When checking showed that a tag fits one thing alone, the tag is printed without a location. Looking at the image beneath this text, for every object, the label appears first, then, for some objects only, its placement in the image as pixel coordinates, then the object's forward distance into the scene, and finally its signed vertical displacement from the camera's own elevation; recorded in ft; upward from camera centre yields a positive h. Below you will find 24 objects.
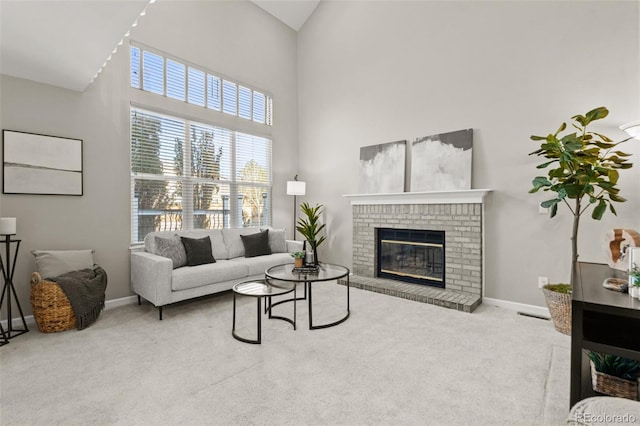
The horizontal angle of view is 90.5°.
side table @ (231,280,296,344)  8.56 -2.35
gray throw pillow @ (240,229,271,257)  14.48 -1.51
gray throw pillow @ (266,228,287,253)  15.57 -1.45
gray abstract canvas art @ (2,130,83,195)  9.91 +1.56
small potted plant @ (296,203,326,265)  16.76 -0.81
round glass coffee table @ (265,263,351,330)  9.53 -1.99
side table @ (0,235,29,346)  9.08 -2.42
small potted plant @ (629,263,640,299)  4.83 -1.05
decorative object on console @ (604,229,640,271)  7.10 -0.72
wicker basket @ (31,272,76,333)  9.21 -2.76
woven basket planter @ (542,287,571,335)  9.05 -2.79
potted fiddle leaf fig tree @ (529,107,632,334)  8.79 +1.17
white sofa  10.56 -2.11
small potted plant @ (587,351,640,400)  5.50 -2.86
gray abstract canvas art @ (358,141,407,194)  14.60 +2.14
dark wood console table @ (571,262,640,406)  4.59 -1.99
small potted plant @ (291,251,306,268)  11.04 -1.63
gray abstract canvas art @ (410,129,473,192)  12.64 +2.14
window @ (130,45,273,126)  13.01 +5.85
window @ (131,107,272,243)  13.06 +1.69
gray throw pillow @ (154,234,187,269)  11.78 -1.44
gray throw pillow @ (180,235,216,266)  12.21 -1.54
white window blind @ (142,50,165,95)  13.04 +5.81
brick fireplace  12.32 -0.87
